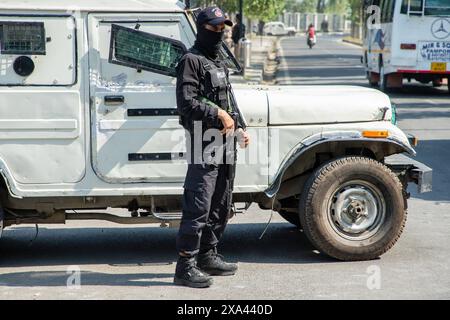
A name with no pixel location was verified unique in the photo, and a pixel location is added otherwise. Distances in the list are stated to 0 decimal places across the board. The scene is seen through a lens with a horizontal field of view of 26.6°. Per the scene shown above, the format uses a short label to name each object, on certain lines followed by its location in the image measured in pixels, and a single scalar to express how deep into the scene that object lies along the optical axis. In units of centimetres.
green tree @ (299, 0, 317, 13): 14238
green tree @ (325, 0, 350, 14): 13700
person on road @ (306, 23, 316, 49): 6228
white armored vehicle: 685
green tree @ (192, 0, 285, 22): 3409
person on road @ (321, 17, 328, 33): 11369
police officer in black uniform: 626
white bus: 2308
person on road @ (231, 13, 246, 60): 2842
